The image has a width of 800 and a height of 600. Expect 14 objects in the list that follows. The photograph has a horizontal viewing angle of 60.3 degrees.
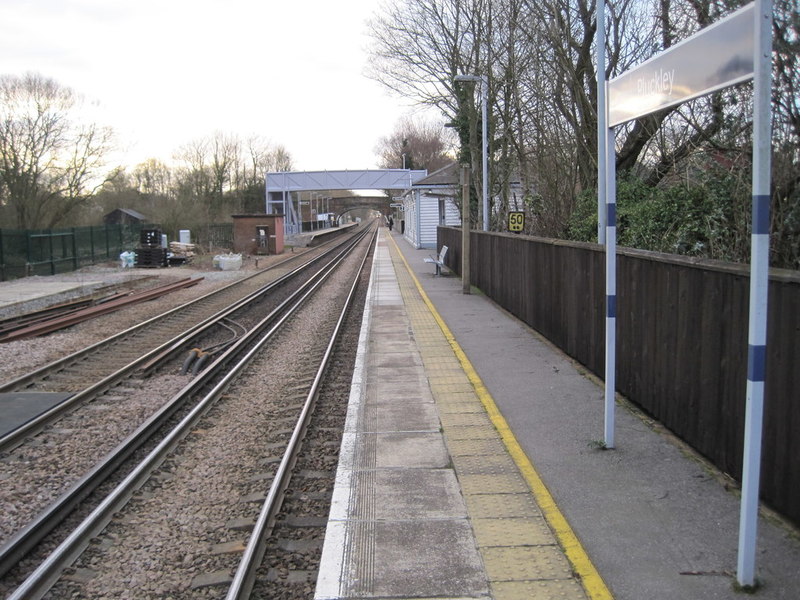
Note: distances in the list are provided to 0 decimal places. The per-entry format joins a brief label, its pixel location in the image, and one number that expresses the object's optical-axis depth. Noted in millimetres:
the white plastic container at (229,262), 30972
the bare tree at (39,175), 34812
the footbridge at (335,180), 66188
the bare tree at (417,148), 87062
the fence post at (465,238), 17281
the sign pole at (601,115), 6582
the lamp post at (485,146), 19609
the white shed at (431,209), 39791
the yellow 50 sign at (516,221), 16234
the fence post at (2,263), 24047
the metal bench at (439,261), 23344
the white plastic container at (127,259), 31123
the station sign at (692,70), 3404
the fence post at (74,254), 29812
